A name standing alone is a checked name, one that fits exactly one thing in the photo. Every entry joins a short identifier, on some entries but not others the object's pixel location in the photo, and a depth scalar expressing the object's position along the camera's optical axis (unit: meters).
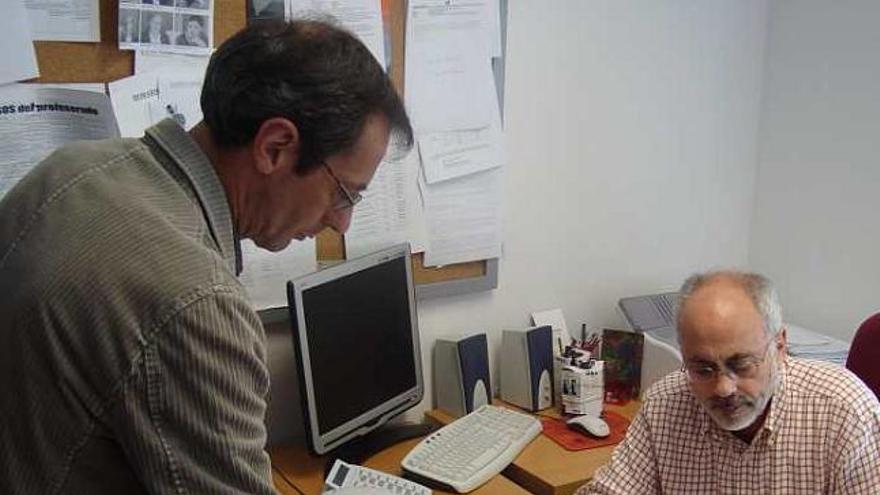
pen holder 2.19
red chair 1.85
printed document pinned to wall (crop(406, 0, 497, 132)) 2.09
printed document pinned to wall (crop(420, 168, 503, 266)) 2.18
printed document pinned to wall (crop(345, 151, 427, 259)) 2.05
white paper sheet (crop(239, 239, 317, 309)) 1.90
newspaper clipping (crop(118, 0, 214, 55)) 1.68
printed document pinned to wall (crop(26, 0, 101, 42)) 1.60
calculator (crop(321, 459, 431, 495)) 1.75
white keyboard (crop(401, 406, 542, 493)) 1.83
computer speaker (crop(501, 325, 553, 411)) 2.26
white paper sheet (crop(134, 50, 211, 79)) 1.71
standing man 0.78
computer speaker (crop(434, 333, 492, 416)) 2.18
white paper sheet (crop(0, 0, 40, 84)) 1.57
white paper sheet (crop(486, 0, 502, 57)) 2.18
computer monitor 1.81
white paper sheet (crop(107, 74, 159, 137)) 1.69
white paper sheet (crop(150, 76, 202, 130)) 1.74
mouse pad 2.06
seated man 1.56
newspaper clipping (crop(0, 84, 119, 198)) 1.60
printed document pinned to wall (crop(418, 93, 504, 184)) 2.14
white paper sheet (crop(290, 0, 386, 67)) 1.90
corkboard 1.63
